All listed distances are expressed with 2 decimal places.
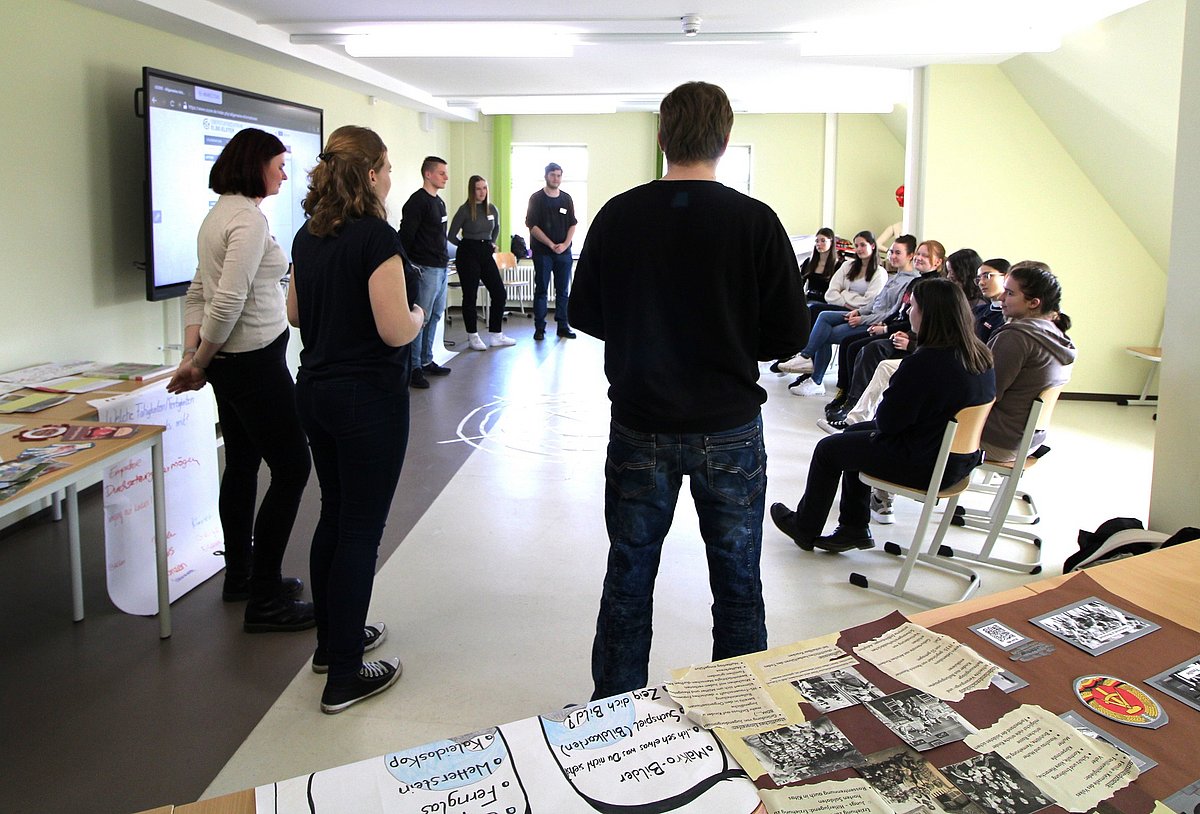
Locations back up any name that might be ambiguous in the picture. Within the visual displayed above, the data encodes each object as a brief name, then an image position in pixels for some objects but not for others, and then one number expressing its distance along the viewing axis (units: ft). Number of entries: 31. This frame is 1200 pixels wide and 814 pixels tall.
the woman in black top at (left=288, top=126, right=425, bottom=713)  6.71
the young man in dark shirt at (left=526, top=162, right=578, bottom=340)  28.76
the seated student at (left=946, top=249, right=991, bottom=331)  15.61
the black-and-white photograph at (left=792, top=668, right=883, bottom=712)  3.70
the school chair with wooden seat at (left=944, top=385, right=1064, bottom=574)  10.81
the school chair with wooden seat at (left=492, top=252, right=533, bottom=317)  34.22
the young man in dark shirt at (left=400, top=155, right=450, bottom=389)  22.77
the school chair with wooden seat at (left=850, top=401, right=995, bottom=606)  10.07
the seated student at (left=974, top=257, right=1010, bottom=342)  15.48
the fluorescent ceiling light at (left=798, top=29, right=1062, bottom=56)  18.79
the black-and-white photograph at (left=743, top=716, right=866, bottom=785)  3.29
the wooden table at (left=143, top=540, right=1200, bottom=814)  4.65
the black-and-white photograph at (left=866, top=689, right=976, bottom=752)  3.47
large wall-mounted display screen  14.07
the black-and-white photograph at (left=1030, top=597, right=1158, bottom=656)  4.28
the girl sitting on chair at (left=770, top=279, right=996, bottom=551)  10.04
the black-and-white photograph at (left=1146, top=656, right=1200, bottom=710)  3.87
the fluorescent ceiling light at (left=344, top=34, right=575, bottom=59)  19.07
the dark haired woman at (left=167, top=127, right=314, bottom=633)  8.29
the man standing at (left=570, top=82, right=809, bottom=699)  5.66
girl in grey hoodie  11.25
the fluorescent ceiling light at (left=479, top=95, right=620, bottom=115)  29.87
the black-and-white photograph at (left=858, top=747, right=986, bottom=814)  3.11
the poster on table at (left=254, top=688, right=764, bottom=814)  3.11
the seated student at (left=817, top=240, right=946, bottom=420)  18.61
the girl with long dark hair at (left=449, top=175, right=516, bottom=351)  27.02
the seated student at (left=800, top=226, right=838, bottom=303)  24.64
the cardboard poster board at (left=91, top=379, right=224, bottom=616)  9.21
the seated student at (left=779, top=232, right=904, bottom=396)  21.70
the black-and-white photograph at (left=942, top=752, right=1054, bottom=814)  3.14
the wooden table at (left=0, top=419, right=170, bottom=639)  6.95
